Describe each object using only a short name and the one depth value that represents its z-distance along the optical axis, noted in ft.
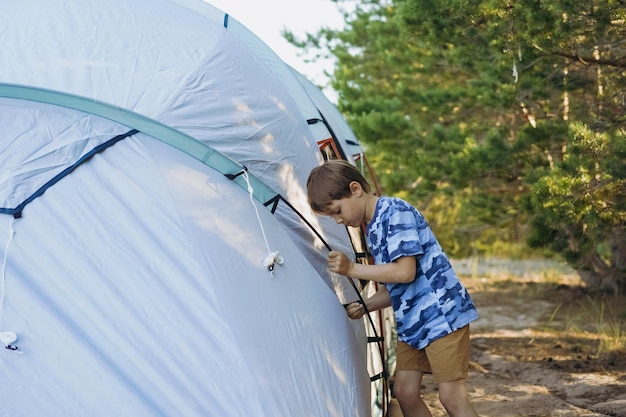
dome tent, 10.46
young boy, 11.34
